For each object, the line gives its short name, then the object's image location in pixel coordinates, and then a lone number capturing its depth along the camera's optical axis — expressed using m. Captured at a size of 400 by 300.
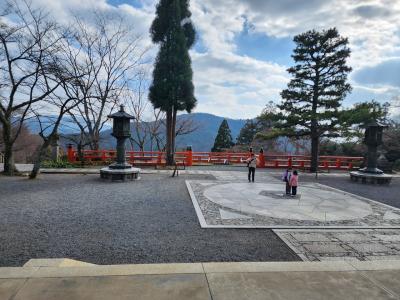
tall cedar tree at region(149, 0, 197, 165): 19.69
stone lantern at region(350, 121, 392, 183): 14.78
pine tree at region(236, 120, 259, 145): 42.06
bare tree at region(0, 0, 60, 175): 13.29
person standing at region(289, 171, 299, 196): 10.77
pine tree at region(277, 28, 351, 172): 17.94
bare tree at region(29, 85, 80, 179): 12.98
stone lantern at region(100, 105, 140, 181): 13.20
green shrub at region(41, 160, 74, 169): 17.27
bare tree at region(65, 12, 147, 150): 21.59
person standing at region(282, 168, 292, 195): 10.98
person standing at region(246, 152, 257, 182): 14.06
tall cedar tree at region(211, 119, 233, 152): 40.88
